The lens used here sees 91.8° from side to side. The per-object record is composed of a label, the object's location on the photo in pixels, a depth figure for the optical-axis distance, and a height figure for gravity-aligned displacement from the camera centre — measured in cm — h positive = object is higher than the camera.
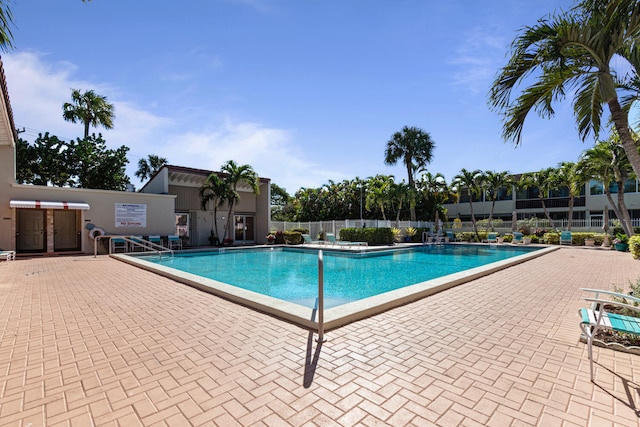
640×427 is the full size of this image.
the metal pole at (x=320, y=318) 375 -122
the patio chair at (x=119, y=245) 1618 -142
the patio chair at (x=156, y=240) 1747 -121
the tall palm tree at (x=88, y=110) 2663 +960
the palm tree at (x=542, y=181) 2693 +309
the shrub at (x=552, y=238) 2245 -164
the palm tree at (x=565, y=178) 2529 +320
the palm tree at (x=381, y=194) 2366 +173
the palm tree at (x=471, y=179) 2738 +326
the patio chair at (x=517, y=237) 2316 -160
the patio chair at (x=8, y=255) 1235 -145
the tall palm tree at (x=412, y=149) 2991 +661
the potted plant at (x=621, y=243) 1716 -156
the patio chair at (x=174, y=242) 1798 -142
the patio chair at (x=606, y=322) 284 -105
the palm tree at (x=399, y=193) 2339 +180
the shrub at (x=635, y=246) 1009 -102
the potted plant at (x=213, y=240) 2129 -151
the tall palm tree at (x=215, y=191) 1967 +177
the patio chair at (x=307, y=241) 2128 -165
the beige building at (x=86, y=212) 1431 +39
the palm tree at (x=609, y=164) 1628 +276
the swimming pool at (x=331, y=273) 503 -196
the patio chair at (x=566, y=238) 2170 -159
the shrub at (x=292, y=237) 2108 -137
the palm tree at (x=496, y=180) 2727 +316
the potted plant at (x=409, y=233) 2358 -127
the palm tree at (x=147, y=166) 4184 +715
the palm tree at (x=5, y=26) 309 +197
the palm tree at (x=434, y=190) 2988 +255
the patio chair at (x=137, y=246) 1654 -146
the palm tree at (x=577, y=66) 396 +220
